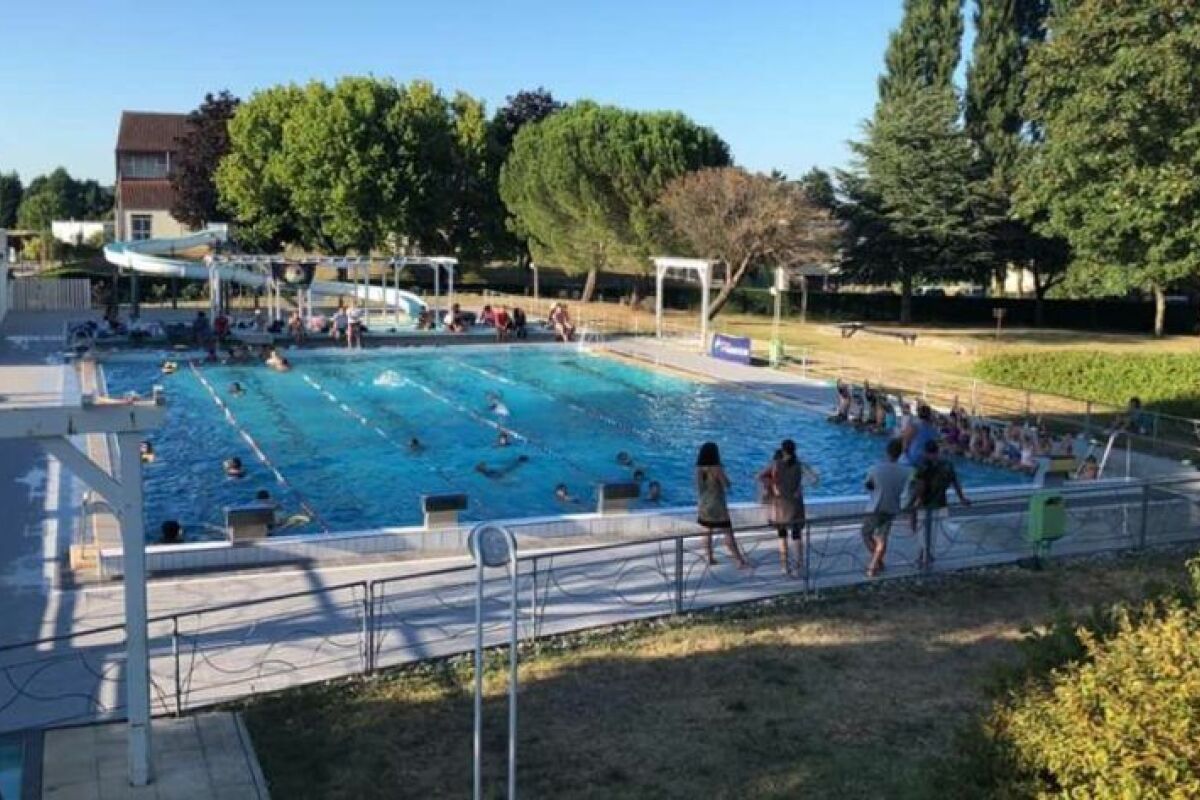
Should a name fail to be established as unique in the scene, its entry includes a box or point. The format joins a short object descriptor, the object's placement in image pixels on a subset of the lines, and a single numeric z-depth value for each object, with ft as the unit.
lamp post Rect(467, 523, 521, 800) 21.17
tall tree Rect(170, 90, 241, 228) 219.82
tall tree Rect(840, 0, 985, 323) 156.76
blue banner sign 113.50
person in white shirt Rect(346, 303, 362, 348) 124.88
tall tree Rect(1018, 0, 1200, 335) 74.18
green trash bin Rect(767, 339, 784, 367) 111.24
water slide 140.46
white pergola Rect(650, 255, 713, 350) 121.73
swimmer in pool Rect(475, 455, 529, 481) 68.18
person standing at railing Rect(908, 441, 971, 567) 43.83
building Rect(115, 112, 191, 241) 287.07
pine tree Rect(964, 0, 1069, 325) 162.91
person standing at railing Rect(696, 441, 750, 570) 41.75
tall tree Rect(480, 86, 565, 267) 202.18
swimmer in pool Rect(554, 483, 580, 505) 60.70
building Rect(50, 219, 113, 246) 320.50
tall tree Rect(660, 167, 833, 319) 141.38
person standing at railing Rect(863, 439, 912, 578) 40.75
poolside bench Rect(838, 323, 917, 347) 137.59
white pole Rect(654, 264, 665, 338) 131.64
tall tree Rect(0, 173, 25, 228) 488.85
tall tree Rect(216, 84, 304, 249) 195.31
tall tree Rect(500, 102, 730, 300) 161.17
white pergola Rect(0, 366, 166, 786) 23.40
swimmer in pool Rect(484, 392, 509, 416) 89.57
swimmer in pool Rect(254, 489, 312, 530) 54.60
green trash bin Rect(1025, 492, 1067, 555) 42.29
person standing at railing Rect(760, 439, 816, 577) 41.86
